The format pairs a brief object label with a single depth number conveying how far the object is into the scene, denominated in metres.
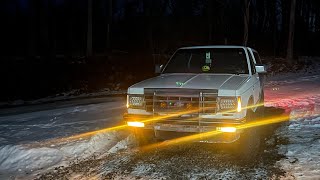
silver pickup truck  4.68
